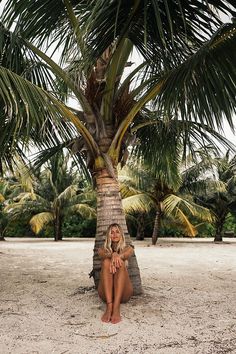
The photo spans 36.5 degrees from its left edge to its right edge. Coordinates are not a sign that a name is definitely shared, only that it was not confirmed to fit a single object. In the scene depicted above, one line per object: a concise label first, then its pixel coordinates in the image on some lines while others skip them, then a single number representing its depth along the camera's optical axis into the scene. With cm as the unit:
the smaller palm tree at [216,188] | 1505
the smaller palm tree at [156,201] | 1374
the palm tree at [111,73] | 335
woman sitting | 360
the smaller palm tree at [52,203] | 1767
